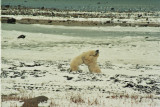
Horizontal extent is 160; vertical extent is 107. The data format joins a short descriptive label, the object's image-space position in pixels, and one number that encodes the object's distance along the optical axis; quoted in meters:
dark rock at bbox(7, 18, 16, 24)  77.81
